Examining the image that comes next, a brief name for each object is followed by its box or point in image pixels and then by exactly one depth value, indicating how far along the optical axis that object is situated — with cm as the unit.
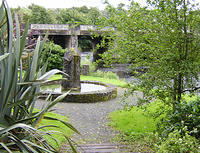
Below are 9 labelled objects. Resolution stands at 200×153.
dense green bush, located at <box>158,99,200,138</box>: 348
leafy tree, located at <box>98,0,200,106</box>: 405
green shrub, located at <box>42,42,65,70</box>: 1620
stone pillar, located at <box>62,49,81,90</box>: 892
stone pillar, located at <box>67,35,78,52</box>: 2017
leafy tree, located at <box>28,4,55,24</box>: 3137
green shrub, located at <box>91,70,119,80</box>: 1574
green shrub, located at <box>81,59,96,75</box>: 1694
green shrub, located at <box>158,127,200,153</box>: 263
